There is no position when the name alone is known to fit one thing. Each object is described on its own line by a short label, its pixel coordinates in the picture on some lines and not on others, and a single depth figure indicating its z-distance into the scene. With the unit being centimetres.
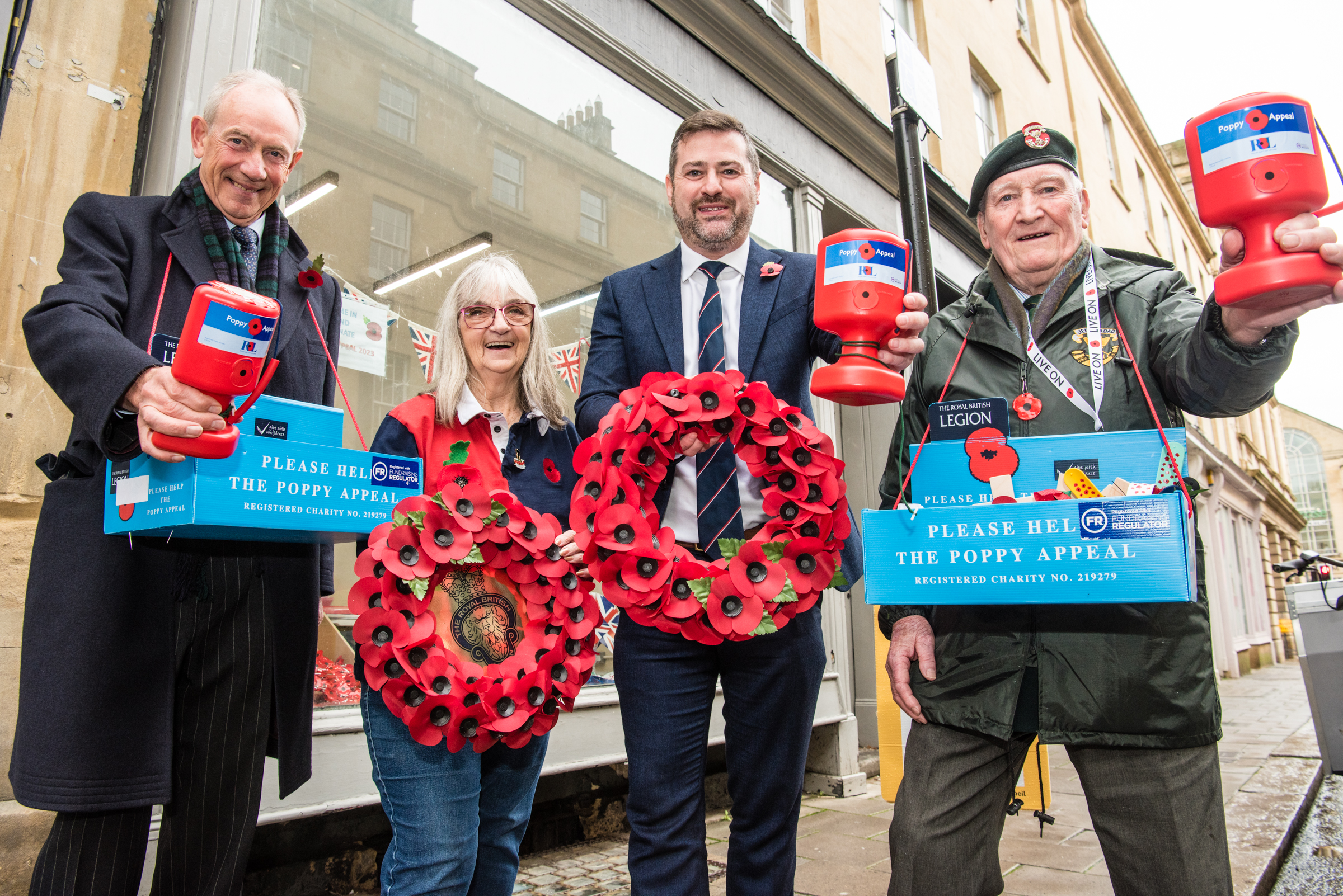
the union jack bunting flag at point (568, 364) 495
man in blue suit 177
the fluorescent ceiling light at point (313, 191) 359
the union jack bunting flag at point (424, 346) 414
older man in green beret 164
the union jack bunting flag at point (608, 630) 440
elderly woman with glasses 180
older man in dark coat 151
